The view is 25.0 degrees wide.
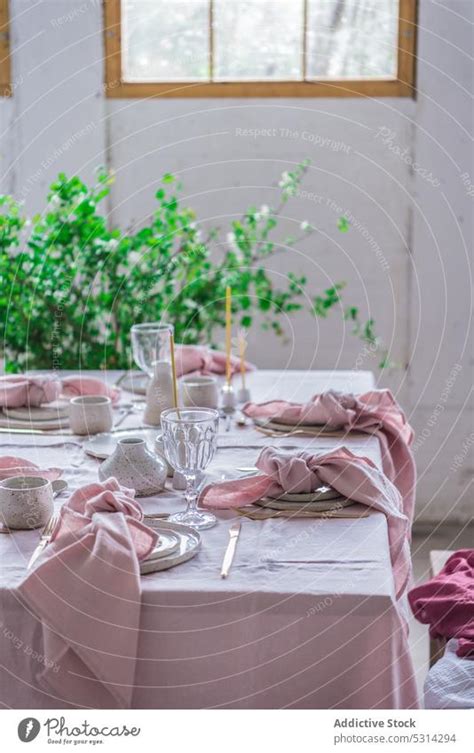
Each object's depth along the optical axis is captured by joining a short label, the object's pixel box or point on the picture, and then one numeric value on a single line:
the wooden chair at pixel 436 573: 1.82
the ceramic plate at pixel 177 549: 1.30
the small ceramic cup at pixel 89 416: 1.98
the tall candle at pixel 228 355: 2.12
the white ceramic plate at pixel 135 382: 2.37
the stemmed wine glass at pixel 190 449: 1.46
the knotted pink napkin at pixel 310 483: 1.54
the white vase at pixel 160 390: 2.04
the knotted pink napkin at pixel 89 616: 1.21
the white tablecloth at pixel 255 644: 1.22
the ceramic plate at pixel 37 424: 2.04
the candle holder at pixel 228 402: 2.18
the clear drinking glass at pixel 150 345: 2.20
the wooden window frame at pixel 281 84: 3.30
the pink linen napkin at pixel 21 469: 1.63
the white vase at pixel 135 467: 1.59
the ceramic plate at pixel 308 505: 1.52
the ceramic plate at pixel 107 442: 1.83
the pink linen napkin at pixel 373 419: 1.98
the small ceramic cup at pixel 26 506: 1.44
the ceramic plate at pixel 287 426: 1.99
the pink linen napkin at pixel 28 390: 2.12
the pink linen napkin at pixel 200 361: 2.43
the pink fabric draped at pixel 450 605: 1.71
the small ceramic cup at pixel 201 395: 2.14
